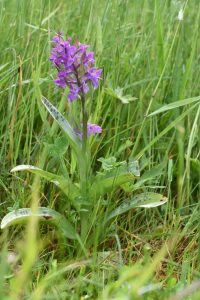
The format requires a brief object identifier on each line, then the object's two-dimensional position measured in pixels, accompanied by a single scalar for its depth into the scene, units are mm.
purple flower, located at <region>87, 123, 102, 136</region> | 776
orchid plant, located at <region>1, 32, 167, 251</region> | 747
